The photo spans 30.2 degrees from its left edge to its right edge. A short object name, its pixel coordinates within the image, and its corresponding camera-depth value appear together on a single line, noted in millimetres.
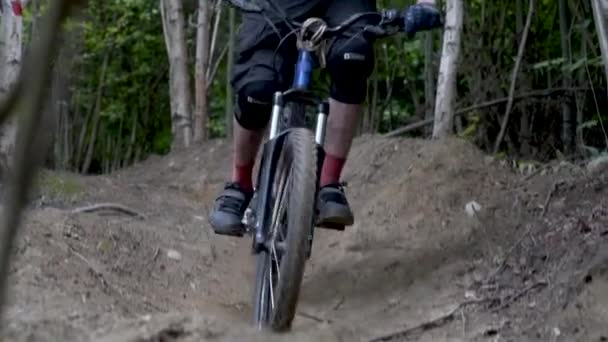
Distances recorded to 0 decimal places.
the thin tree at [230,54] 11617
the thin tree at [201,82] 10953
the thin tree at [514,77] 8000
